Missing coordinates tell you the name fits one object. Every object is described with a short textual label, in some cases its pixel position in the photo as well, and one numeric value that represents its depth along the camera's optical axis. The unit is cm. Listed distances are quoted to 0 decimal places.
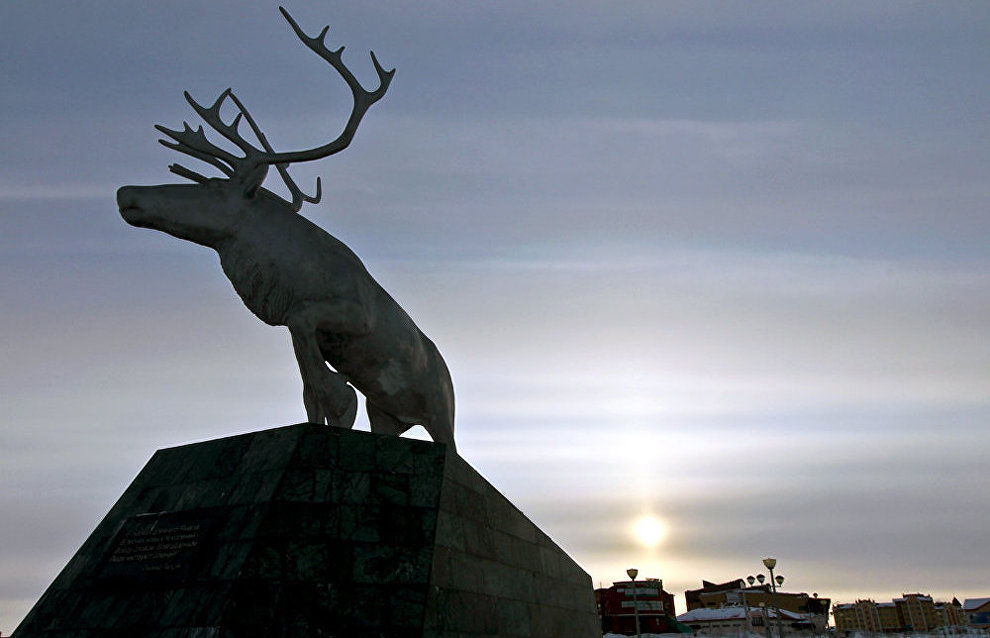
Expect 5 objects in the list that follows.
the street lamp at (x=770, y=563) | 2705
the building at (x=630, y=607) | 6594
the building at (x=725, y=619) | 8575
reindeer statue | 887
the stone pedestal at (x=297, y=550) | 666
